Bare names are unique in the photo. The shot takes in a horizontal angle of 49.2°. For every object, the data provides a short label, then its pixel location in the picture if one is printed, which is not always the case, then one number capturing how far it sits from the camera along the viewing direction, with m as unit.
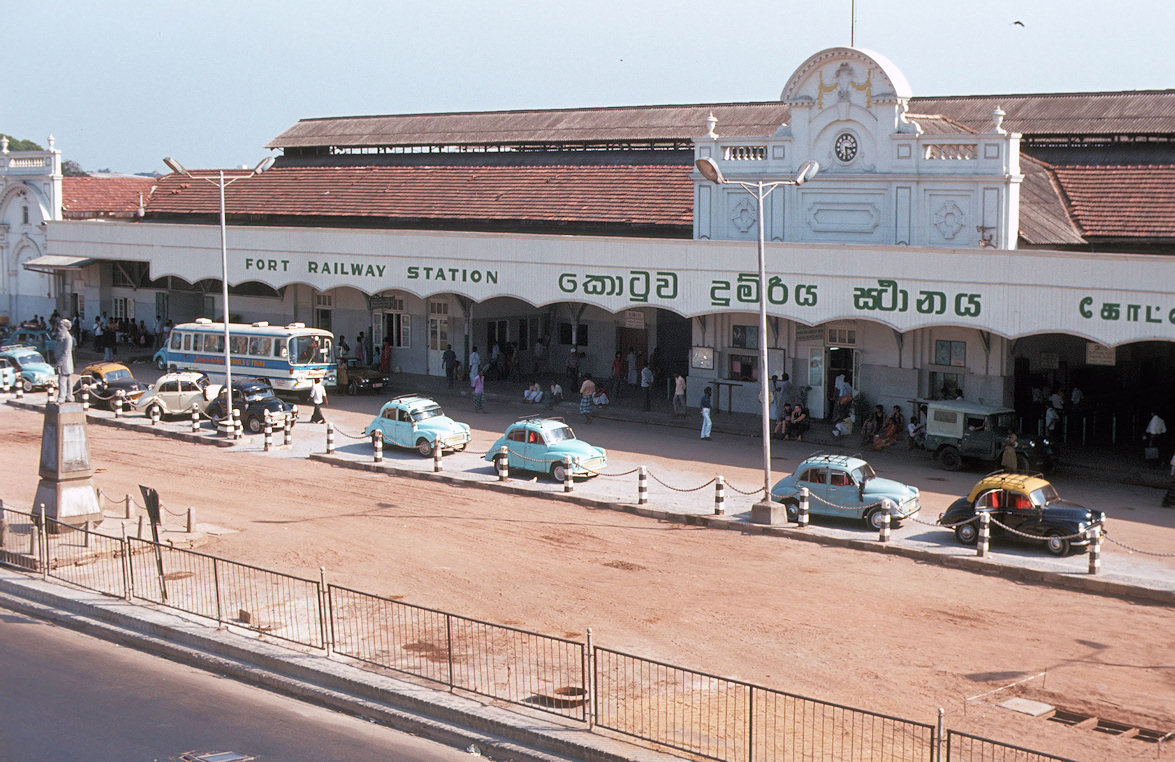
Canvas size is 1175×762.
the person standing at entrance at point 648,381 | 42.72
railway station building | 35.28
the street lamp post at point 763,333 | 27.64
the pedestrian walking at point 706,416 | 37.88
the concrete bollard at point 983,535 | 24.77
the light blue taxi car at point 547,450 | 32.41
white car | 42.47
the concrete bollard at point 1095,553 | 23.44
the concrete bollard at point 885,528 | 26.12
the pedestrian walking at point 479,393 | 42.75
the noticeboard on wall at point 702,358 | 42.34
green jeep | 32.75
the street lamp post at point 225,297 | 39.59
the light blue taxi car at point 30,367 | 49.22
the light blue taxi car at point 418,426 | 35.66
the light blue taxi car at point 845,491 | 27.31
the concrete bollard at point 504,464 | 32.53
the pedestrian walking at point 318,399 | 40.62
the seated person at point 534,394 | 44.25
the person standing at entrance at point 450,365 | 48.03
